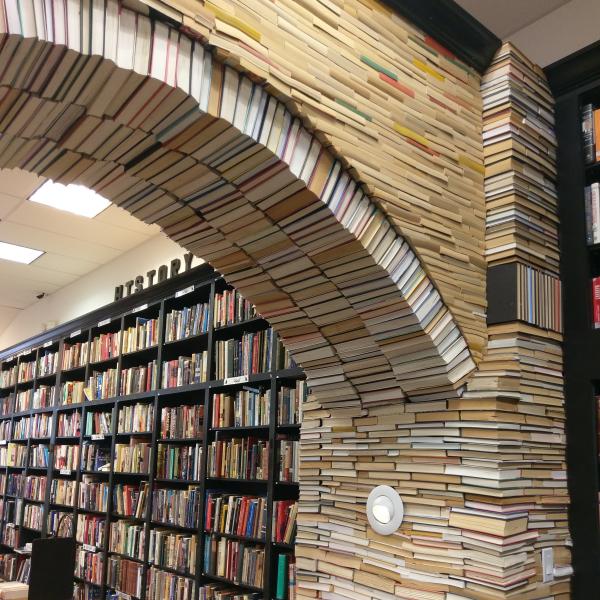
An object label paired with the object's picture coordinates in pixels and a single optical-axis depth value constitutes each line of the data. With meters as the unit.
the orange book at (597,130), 2.55
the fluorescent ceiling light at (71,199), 5.15
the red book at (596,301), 2.42
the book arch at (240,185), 1.44
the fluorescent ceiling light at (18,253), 6.57
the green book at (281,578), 3.41
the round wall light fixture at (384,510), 2.23
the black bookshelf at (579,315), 2.29
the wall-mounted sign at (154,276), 5.09
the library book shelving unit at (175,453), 3.65
